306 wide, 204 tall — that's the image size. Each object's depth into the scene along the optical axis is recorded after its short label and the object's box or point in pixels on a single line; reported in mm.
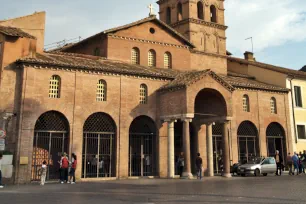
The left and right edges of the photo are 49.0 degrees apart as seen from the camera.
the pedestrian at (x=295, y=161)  25141
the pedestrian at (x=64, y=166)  18734
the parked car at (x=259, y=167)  24312
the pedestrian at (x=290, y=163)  25659
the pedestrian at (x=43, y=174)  18188
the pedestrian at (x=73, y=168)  19028
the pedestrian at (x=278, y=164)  25125
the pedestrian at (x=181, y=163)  23312
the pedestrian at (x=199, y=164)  21362
